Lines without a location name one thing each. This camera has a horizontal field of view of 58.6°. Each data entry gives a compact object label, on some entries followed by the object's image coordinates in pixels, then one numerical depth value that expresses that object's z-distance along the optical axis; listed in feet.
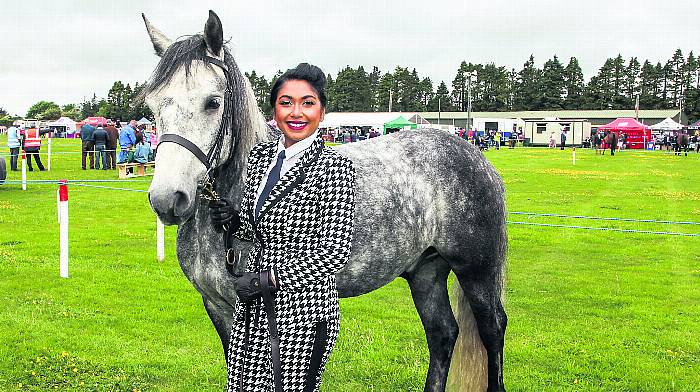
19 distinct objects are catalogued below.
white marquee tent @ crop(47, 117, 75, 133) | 279.69
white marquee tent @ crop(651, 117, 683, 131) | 199.62
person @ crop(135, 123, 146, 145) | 75.10
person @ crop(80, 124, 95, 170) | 79.46
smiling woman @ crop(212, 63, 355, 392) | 8.20
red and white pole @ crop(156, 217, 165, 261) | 29.63
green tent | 159.12
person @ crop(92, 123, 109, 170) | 78.23
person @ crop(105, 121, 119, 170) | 79.10
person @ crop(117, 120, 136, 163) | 71.67
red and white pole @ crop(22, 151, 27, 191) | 54.75
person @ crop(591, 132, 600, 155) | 158.15
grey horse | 9.12
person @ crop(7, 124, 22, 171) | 71.00
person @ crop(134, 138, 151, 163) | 71.00
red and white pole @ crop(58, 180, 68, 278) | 26.23
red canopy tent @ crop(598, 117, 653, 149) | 181.78
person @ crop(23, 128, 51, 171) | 71.00
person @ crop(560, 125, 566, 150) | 164.14
